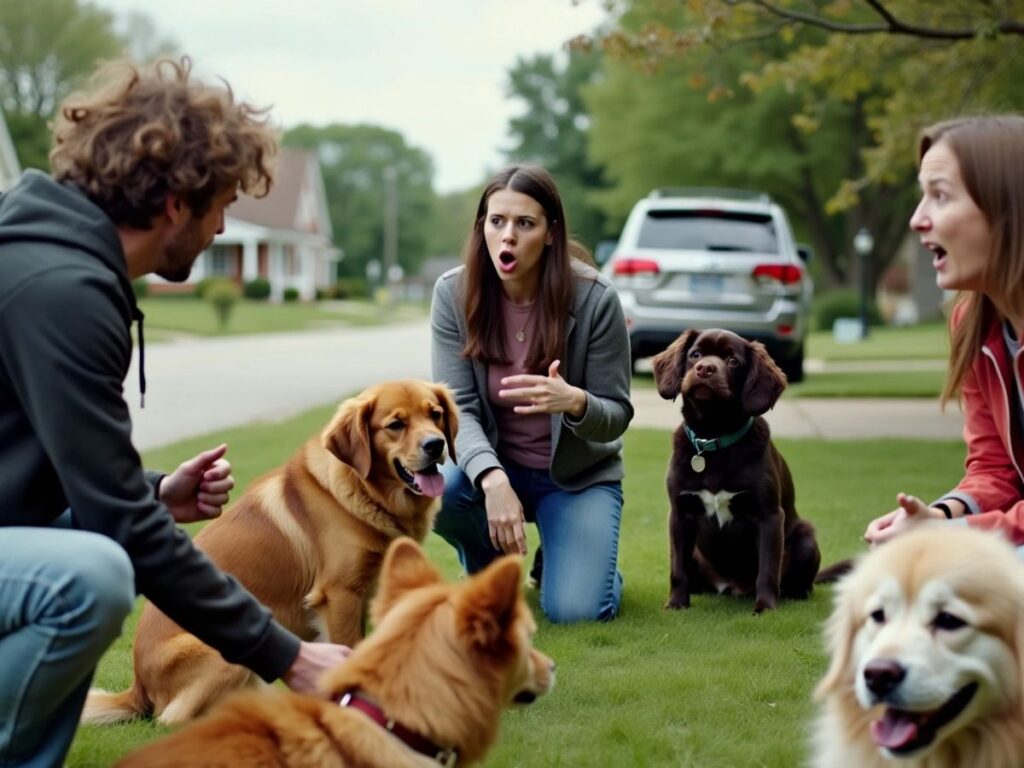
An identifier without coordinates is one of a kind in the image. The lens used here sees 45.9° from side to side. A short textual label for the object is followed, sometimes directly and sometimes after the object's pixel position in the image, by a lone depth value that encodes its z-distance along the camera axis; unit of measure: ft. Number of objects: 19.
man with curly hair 9.66
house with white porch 241.14
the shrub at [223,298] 129.59
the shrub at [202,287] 185.16
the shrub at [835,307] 145.59
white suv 53.93
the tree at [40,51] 229.25
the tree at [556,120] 212.23
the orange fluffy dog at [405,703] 9.39
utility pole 282.19
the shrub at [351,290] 264.72
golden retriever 16.15
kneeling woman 18.99
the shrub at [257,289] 213.87
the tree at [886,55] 37.50
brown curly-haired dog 19.92
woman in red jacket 12.50
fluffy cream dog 9.71
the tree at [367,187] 347.15
